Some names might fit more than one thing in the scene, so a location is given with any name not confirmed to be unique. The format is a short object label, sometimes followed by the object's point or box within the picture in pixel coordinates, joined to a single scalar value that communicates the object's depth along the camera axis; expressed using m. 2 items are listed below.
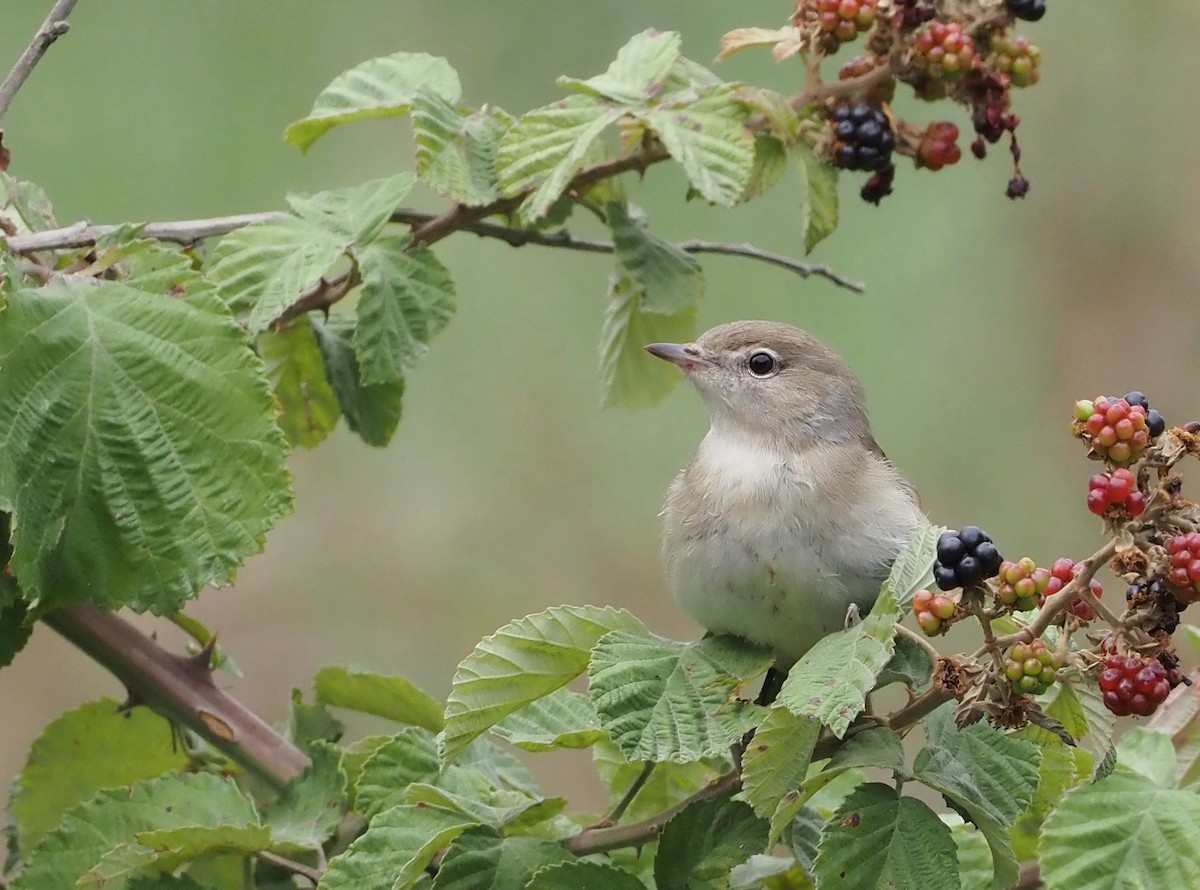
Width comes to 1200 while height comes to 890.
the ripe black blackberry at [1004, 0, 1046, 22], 4.91
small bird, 4.87
